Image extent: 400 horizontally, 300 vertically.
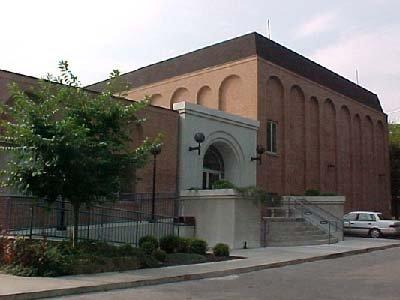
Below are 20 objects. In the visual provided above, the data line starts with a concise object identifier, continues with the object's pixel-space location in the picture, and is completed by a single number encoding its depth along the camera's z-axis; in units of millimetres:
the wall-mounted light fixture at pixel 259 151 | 30875
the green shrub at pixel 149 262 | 15338
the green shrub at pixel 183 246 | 18639
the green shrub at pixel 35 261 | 13125
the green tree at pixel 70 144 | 14328
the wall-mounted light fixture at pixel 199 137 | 26433
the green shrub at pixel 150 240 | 17781
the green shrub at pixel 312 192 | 31172
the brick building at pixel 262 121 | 27531
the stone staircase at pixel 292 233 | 24375
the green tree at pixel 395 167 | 50469
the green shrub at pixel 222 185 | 24427
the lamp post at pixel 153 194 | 22731
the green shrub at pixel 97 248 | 14927
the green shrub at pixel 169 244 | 18734
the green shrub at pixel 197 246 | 18578
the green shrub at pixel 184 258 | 16562
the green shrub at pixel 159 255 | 16484
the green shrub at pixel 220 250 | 18672
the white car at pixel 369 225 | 31453
